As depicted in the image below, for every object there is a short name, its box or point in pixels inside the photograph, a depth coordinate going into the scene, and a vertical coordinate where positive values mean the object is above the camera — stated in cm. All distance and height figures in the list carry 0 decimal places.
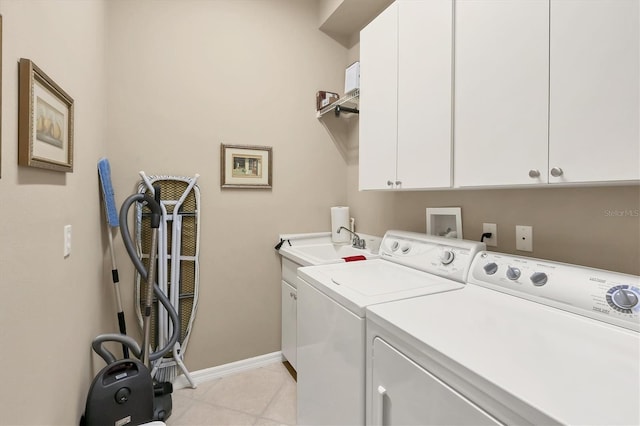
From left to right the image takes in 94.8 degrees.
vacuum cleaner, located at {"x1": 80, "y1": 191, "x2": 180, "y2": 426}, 135 -83
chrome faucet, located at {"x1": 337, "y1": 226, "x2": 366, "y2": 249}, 236 -24
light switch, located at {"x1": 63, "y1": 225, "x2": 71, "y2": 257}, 119 -13
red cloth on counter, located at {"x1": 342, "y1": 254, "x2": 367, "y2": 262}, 179 -29
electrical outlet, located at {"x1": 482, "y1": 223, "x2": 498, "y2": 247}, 149 -10
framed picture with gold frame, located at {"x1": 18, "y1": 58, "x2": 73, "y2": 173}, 86 +30
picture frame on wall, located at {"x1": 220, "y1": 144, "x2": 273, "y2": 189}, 221 +35
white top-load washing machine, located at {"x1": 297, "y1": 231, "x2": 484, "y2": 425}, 110 -38
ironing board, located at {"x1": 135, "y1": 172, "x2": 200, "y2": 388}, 198 -32
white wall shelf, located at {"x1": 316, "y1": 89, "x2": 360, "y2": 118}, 220 +86
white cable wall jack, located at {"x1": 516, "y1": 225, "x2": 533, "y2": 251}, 134 -11
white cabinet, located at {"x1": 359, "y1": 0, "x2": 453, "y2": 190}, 138 +62
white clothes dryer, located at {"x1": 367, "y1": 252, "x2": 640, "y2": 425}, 60 -35
